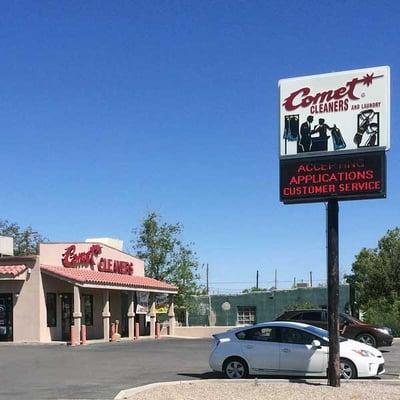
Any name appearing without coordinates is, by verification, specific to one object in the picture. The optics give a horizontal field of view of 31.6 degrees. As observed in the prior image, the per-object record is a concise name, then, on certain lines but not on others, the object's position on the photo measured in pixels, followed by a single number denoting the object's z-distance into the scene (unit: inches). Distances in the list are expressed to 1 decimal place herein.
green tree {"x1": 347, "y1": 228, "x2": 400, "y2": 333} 1857.8
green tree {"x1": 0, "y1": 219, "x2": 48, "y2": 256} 2696.4
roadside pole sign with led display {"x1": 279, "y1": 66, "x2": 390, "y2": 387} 549.3
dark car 964.6
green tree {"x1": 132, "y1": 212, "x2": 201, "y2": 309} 2031.3
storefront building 1187.9
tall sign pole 555.5
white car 611.5
